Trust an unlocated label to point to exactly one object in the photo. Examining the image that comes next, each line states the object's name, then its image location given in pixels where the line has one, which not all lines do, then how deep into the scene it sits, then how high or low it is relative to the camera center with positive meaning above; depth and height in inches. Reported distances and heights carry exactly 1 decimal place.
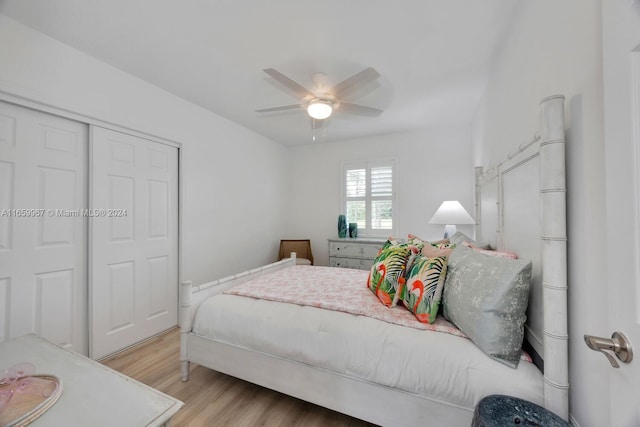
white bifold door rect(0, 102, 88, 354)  69.5 -3.3
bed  39.9 -26.4
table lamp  114.8 +0.1
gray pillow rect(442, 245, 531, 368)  44.9 -16.6
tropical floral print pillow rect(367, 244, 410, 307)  67.9 -16.3
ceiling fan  74.5 +39.1
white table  33.4 -25.9
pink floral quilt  59.2 -22.8
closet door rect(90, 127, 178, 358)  87.0 -9.0
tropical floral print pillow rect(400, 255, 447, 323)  57.6 -16.8
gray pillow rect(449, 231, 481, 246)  87.4 -8.1
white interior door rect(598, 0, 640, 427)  21.2 +2.5
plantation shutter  161.2 +12.1
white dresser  147.6 -21.4
